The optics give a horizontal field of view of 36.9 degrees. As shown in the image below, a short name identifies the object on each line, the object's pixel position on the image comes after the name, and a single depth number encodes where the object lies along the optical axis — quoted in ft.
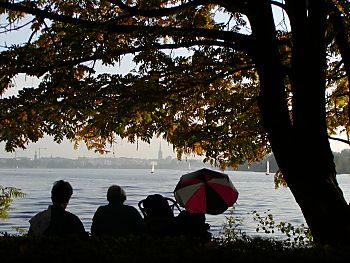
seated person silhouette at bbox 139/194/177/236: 22.56
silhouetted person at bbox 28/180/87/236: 20.43
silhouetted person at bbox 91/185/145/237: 21.49
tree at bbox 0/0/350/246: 26.55
